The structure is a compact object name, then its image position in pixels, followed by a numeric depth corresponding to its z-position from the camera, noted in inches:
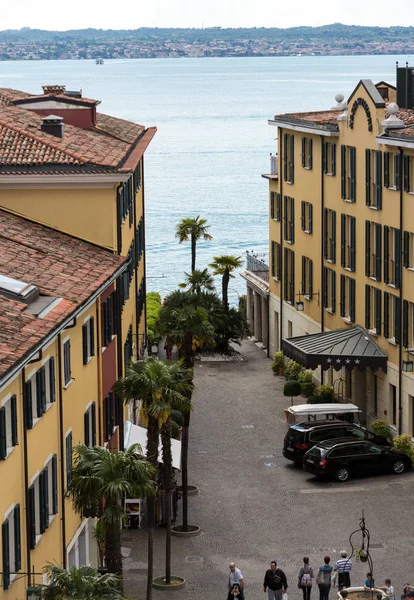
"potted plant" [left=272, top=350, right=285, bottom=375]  2721.5
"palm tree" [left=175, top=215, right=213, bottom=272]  3602.4
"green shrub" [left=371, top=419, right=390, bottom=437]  2119.8
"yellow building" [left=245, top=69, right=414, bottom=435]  2076.8
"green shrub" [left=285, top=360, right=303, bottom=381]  2573.8
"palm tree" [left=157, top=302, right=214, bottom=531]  1748.3
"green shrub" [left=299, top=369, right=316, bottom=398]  2476.6
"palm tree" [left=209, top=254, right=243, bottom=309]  3243.1
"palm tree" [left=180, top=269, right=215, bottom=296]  2829.7
